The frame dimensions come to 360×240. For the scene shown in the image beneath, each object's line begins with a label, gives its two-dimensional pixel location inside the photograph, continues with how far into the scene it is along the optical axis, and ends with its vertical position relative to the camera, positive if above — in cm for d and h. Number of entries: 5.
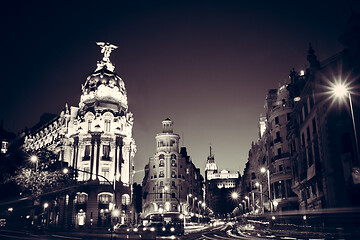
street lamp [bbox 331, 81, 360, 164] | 1906 +627
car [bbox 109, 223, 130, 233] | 3565 -169
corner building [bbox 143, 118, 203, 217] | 9151 +912
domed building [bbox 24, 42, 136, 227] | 7206 +1384
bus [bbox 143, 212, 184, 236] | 3562 -165
